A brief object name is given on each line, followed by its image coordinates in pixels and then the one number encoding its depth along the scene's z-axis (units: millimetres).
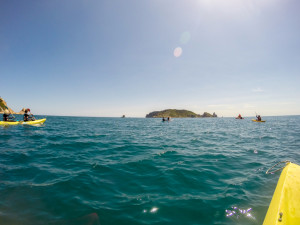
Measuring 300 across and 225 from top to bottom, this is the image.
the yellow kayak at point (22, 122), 24416
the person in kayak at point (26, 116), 27128
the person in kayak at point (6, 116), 24444
